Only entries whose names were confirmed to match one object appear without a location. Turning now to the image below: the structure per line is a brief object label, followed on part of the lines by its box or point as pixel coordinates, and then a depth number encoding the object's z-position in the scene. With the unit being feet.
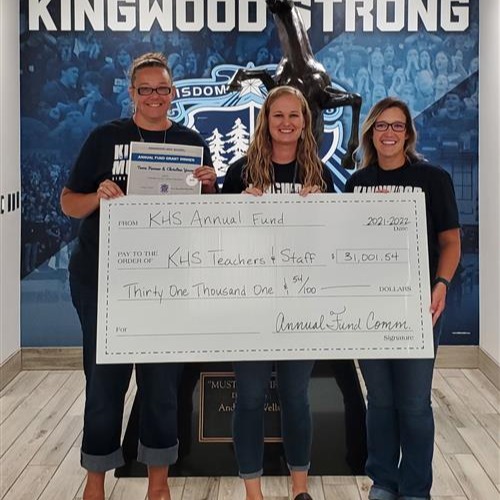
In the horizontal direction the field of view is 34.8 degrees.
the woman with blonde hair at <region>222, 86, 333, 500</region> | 8.09
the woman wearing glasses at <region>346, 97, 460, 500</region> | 8.05
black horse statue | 11.07
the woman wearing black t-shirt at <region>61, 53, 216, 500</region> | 8.22
